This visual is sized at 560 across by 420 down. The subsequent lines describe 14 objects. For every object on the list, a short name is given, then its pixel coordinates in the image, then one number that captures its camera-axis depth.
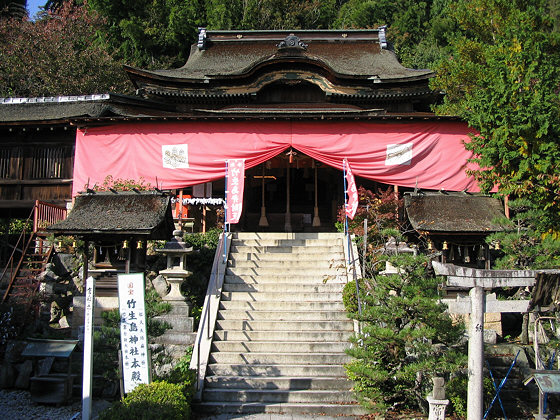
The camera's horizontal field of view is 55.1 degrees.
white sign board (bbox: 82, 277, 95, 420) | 8.05
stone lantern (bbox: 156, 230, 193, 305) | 11.88
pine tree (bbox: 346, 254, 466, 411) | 8.49
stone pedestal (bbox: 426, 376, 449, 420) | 8.17
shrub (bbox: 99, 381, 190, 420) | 7.79
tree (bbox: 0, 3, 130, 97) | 24.80
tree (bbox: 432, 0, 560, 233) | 10.69
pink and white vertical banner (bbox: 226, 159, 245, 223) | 14.20
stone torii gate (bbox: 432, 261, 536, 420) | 8.12
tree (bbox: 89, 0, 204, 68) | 31.98
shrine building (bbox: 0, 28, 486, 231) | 16.64
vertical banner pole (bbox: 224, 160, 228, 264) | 13.38
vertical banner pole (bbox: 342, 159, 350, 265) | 13.32
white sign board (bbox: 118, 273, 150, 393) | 8.67
